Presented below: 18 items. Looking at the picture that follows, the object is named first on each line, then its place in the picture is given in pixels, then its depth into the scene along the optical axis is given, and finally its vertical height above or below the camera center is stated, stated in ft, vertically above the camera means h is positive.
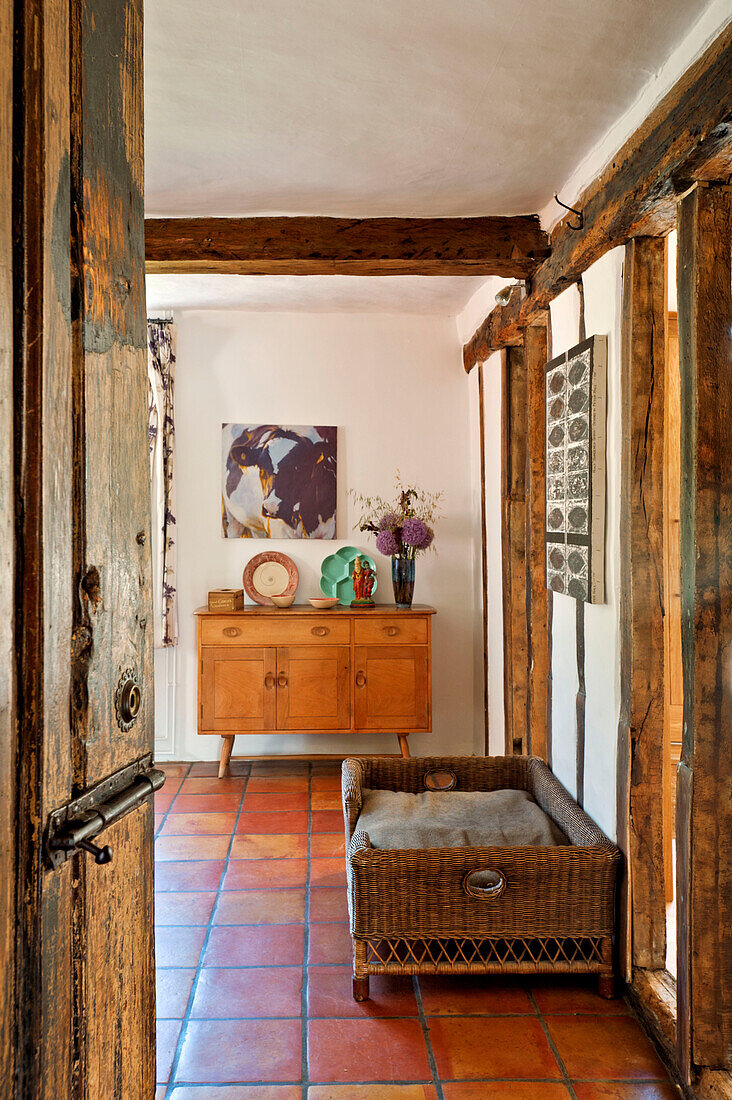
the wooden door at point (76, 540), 2.75 +0.06
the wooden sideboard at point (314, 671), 14.80 -2.12
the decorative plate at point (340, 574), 16.31 -0.38
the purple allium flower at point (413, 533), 15.12 +0.40
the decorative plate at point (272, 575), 16.15 -0.39
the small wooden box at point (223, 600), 14.93 -0.81
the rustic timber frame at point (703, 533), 6.28 +0.15
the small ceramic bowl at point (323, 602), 15.26 -0.88
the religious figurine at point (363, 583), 15.64 -0.54
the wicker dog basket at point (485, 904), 7.91 -3.42
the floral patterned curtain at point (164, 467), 15.83 +1.75
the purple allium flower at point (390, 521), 15.42 +0.63
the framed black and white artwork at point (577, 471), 8.61 +0.94
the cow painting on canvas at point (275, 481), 16.21 +1.48
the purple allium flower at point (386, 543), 15.21 +0.22
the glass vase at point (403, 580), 15.40 -0.48
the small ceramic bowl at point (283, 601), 15.44 -0.87
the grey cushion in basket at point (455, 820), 8.70 -3.02
